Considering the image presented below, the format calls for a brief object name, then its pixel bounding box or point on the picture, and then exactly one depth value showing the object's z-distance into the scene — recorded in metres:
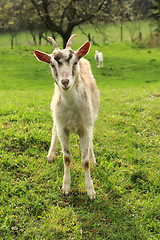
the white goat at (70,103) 3.75
